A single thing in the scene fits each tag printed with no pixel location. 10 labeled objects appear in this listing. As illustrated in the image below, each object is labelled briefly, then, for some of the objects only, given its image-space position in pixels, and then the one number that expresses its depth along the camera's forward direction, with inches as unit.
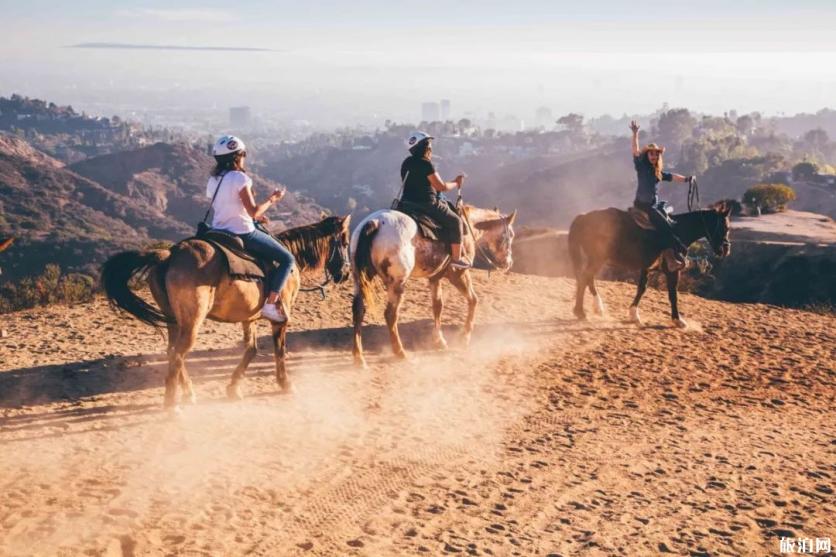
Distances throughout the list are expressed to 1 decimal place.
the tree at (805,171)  4156.0
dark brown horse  582.6
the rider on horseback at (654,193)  552.7
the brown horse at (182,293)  335.3
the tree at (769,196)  1546.5
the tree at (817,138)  7481.3
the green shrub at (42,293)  608.1
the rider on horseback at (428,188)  448.8
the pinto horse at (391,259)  448.1
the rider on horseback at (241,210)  349.4
